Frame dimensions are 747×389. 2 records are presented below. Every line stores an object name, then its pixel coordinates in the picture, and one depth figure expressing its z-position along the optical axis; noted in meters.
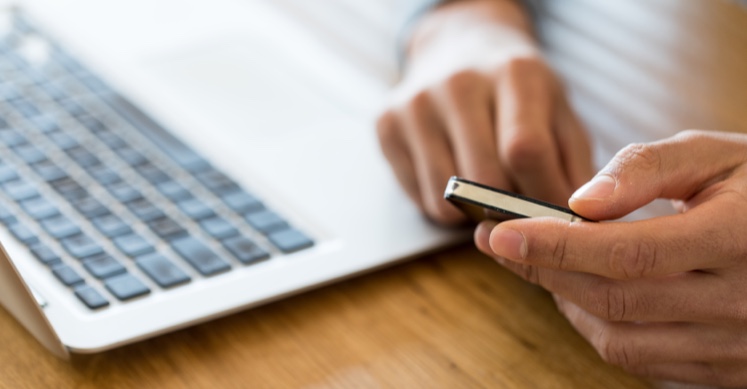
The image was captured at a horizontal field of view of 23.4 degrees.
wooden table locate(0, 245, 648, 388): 0.75
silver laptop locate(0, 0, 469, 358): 0.77
